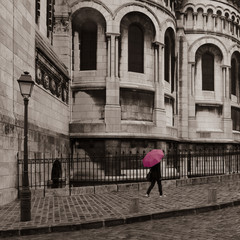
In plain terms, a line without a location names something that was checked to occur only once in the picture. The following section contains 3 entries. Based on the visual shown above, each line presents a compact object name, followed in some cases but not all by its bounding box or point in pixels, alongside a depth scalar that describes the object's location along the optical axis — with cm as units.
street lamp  962
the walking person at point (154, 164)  1297
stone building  1378
